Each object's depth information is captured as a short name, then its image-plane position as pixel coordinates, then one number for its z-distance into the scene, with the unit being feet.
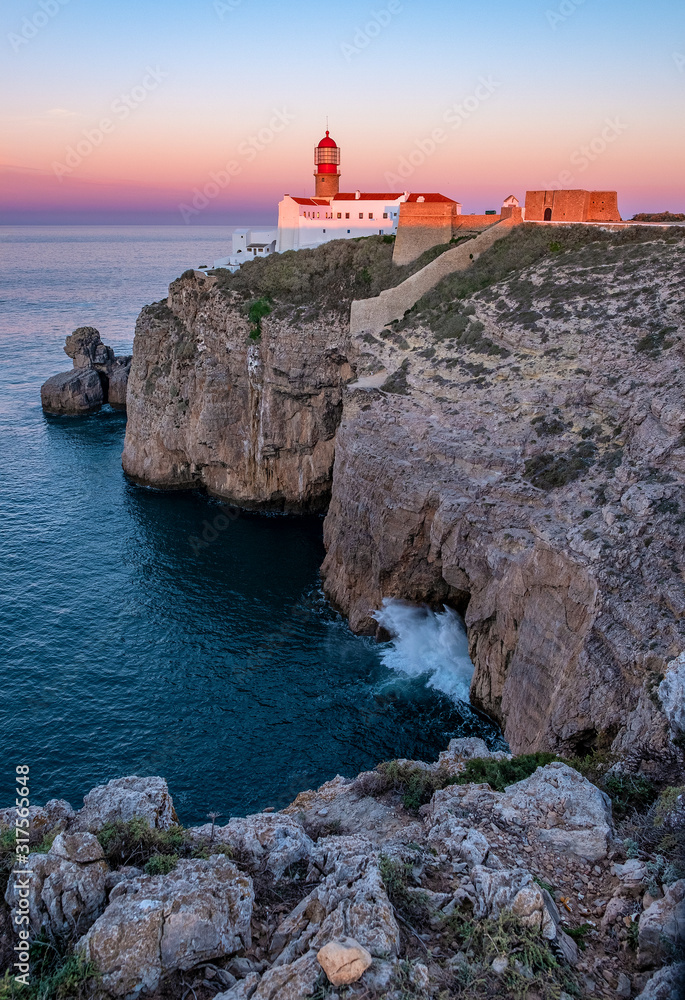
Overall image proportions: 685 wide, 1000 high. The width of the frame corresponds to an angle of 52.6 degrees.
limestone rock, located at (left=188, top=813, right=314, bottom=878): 36.99
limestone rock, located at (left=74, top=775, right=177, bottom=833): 39.63
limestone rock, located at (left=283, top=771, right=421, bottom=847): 44.55
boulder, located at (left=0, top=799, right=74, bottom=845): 38.11
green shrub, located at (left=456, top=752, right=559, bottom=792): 50.11
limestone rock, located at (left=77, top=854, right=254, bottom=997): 28.37
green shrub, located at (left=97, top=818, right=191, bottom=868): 35.53
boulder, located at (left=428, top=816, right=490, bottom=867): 36.17
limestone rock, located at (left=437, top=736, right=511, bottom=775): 57.06
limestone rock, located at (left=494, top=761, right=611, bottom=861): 37.96
